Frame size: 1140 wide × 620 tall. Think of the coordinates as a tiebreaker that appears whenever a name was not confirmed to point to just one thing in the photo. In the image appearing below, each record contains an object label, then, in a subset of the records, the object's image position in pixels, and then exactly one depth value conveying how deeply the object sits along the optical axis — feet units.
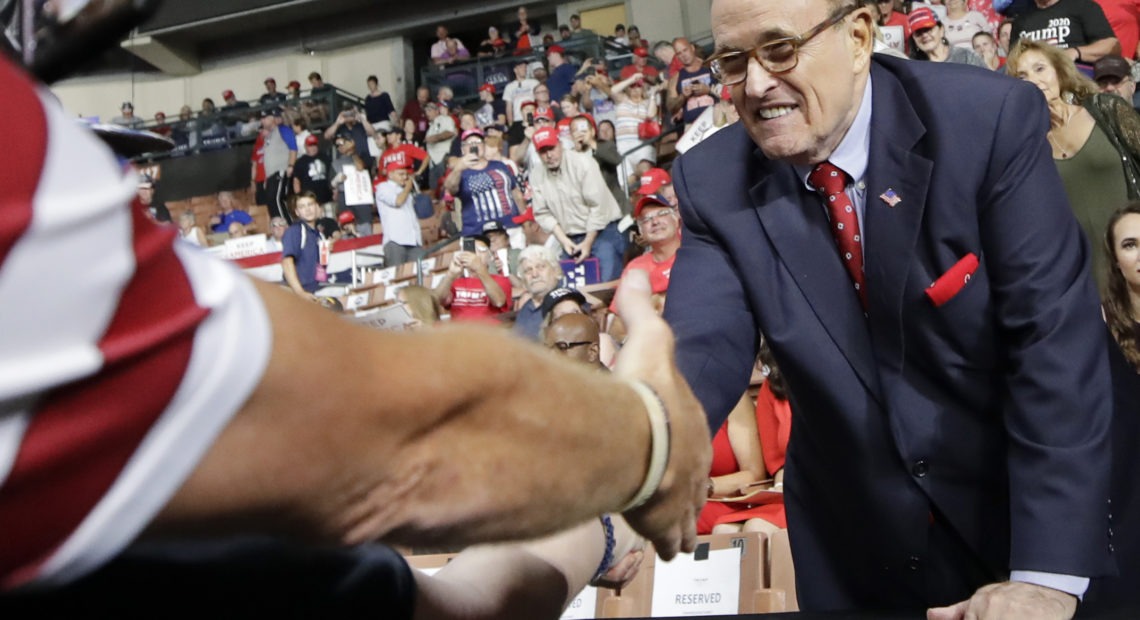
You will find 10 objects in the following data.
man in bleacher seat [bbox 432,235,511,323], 25.94
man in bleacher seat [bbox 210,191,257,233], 51.44
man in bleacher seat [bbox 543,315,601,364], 16.13
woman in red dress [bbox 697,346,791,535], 14.08
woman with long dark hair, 6.17
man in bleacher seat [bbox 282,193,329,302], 36.47
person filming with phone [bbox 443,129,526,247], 33.68
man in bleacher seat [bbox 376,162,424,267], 38.45
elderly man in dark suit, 5.84
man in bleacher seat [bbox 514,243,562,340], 24.04
